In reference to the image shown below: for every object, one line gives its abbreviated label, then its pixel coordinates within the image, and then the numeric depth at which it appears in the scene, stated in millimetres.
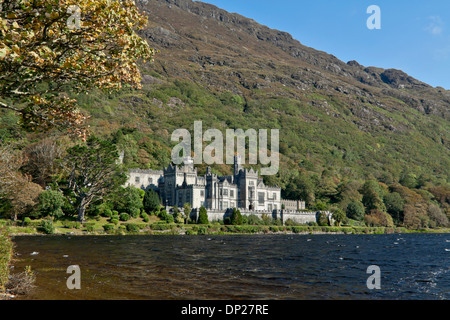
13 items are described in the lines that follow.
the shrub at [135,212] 74250
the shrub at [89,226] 62094
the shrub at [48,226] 56344
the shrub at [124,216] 71562
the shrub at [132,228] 66125
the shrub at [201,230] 73250
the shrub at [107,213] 71894
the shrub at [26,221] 57844
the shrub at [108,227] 64375
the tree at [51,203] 60156
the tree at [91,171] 67900
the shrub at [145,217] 75562
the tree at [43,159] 72500
